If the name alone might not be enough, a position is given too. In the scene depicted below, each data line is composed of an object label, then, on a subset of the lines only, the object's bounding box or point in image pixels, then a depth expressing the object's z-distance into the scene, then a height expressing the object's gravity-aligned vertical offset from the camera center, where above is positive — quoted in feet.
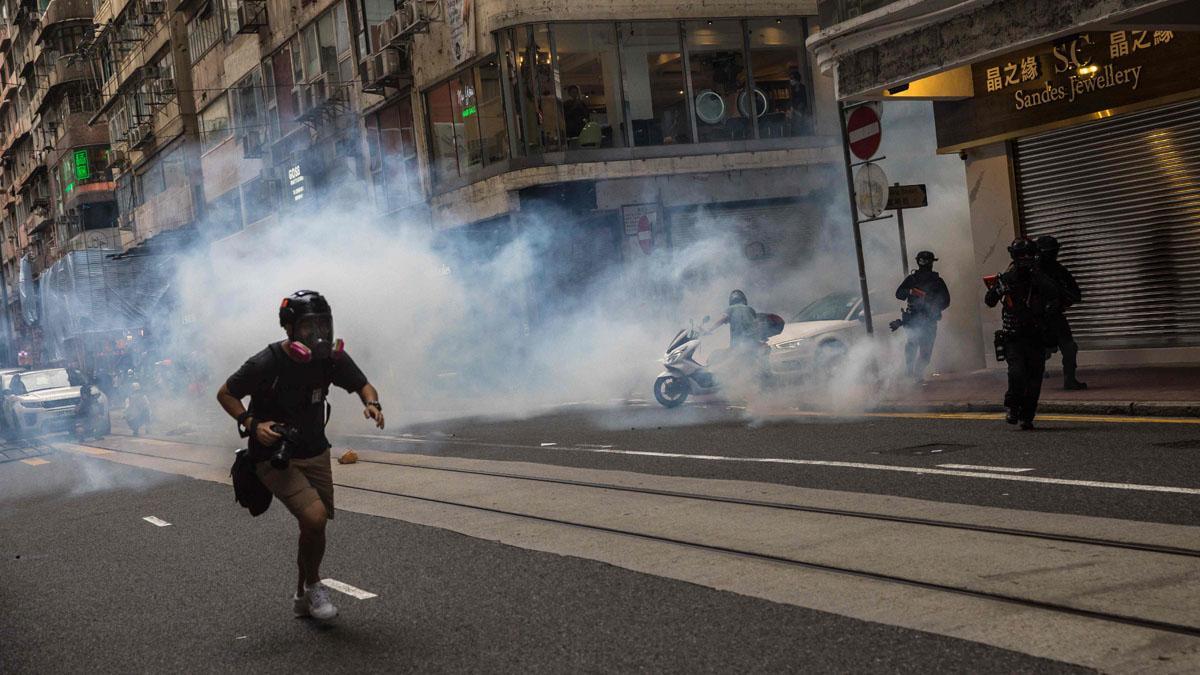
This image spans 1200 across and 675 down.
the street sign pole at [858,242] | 52.95 +0.18
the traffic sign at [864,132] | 51.11 +4.56
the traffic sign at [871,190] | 50.08 +2.16
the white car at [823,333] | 55.67 -3.68
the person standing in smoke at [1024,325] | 36.04 -2.73
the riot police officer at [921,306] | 51.08 -2.76
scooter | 54.13 -4.55
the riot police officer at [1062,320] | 41.91 -3.20
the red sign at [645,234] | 82.12 +2.29
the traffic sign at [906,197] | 51.06 +1.77
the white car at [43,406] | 83.76 -4.57
